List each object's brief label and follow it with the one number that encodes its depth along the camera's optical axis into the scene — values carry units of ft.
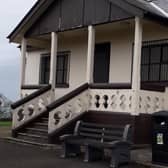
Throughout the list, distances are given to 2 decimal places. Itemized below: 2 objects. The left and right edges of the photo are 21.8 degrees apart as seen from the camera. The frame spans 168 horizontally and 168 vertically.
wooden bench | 34.94
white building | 44.37
